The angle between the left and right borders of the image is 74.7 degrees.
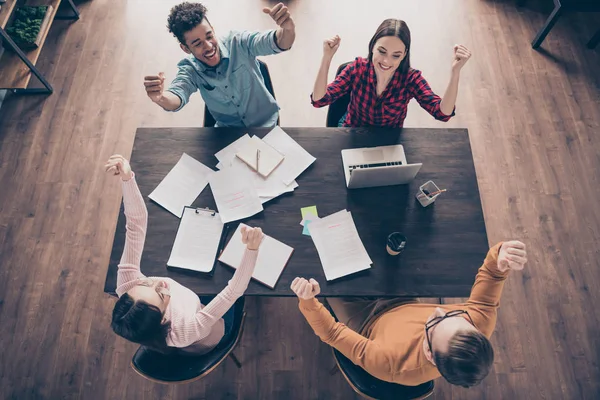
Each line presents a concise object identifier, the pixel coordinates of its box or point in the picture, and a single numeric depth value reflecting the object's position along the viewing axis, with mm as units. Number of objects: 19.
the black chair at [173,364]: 1603
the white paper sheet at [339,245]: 1753
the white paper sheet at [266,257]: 1747
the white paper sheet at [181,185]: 1889
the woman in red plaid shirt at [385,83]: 1875
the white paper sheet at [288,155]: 1950
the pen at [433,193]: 1792
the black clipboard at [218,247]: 1763
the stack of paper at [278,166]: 1918
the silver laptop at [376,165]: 1804
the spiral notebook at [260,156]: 1945
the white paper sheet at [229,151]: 1980
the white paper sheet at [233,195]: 1863
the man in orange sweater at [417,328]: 1472
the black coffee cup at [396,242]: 1727
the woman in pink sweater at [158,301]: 1437
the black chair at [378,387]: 1638
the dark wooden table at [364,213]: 1741
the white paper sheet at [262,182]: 1901
